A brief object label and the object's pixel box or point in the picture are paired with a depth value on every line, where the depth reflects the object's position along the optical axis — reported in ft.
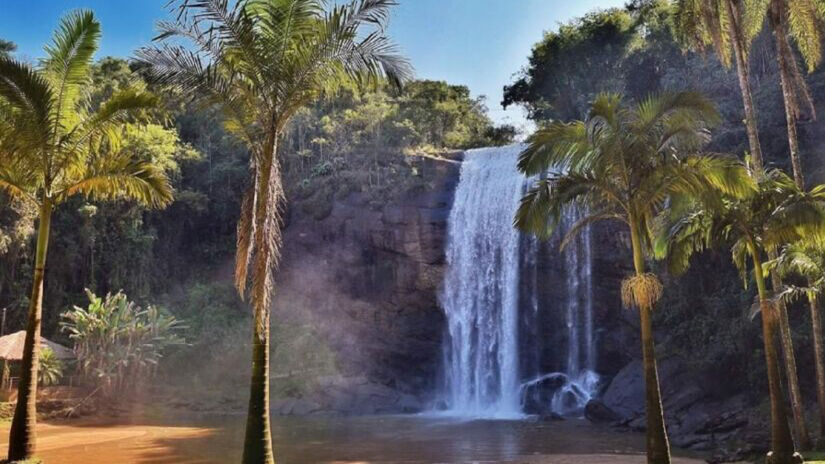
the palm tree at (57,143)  39.34
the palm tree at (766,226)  41.50
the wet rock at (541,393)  97.25
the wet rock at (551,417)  87.37
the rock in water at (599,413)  81.54
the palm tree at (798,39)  53.42
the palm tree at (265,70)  34.53
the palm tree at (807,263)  44.47
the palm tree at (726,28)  53.67
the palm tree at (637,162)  40.57
